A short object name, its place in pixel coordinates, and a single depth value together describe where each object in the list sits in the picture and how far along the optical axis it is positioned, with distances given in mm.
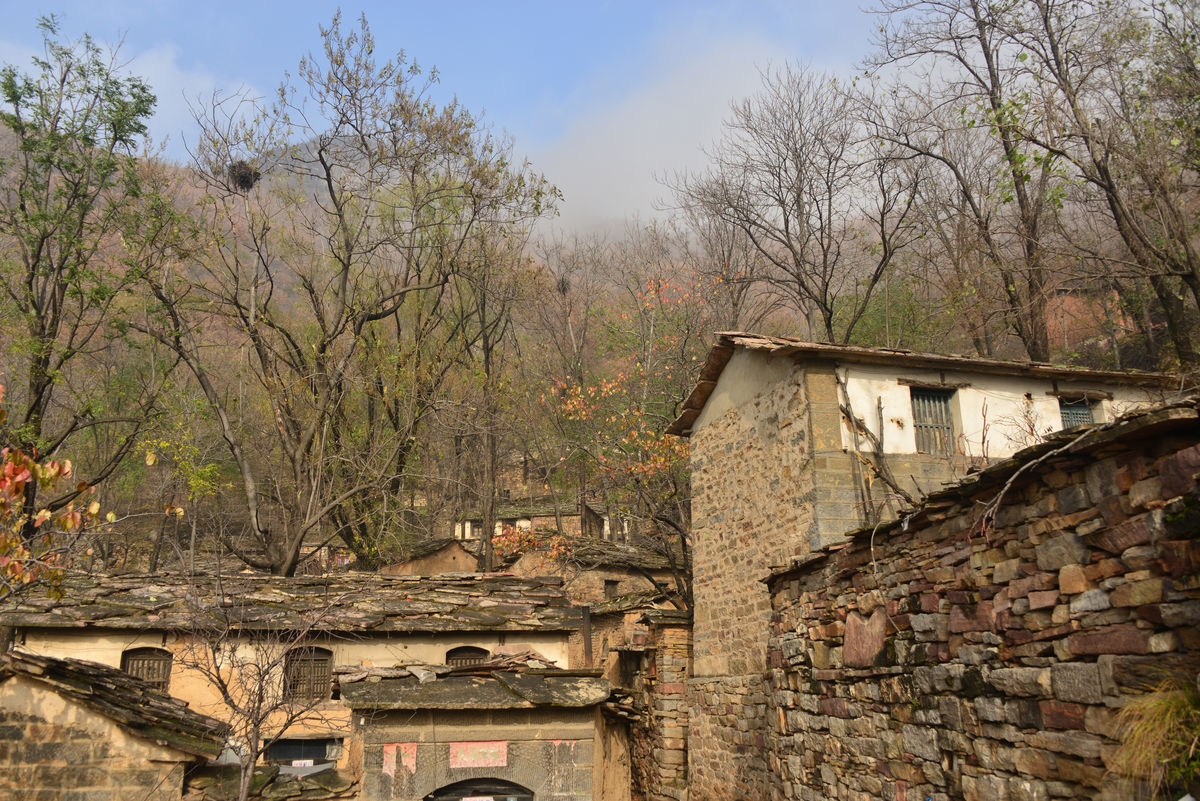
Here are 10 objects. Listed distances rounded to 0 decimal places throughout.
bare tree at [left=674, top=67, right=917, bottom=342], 20828
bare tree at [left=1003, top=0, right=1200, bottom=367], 12297
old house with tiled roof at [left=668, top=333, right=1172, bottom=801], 11141
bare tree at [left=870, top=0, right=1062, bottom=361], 15117
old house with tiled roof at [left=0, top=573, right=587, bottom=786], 13266
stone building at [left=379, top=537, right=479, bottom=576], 25891
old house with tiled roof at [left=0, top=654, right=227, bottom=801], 9742
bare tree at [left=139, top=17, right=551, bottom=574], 19781
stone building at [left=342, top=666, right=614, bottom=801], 10539
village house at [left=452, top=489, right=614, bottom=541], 27406
